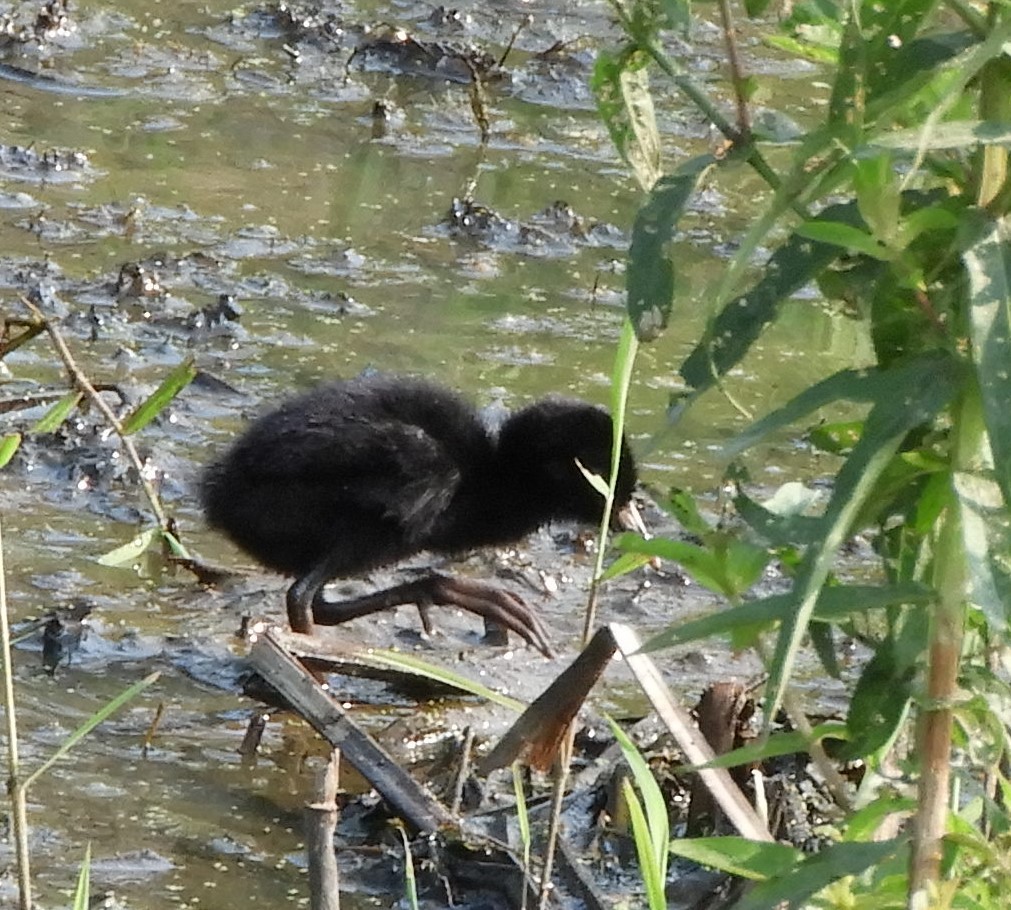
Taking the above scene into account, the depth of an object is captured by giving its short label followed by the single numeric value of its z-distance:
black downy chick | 9.24
